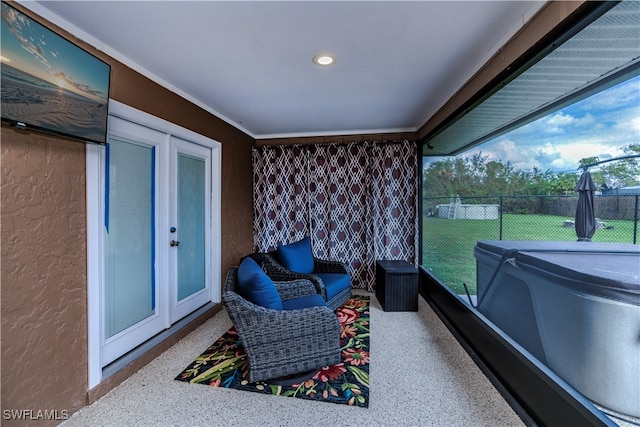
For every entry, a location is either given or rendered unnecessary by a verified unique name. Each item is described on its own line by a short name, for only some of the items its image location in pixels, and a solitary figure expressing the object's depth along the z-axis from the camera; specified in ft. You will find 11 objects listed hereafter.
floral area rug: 6.23
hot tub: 4.29
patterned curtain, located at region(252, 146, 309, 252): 13.92
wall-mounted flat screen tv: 4.26
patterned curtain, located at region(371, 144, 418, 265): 13.05
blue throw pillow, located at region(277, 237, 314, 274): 10.78
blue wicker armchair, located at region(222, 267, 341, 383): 6.37
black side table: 10.71
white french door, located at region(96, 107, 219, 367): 6.89
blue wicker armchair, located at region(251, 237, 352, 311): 9.96
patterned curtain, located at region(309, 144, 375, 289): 13.43
